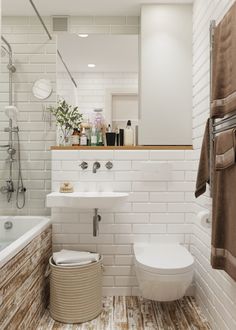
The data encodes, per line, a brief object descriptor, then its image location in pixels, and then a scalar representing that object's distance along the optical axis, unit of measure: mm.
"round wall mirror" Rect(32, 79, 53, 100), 2756
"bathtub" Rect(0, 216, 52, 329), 1534
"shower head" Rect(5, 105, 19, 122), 2529
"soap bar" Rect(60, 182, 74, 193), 2498
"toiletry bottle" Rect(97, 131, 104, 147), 2641
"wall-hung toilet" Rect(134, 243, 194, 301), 1912
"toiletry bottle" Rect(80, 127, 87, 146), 2625
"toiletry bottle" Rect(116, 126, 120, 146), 2666
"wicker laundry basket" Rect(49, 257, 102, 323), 2152
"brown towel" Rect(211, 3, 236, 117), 1415
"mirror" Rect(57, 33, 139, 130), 2730
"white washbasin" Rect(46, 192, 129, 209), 2143
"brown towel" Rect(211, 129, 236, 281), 1396
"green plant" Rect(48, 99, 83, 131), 2619
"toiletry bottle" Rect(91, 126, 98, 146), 2631
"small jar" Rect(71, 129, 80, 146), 2635
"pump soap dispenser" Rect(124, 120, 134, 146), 2641
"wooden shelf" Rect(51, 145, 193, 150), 2590
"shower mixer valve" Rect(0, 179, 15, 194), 2711
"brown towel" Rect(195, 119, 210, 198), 1909
